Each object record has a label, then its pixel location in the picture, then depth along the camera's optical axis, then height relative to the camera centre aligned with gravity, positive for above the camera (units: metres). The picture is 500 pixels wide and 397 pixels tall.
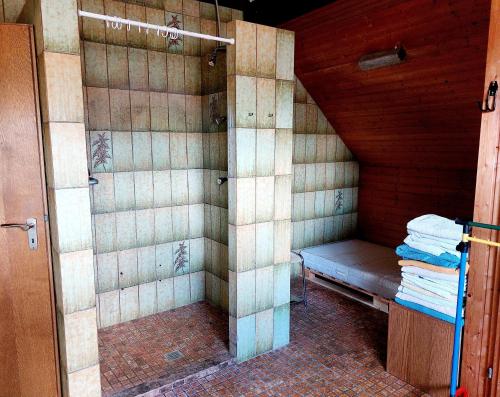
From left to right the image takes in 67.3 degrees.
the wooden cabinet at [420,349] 2.29 -1.29
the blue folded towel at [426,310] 2.27 -1.03
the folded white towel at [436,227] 2.25 -0.49
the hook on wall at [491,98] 1.92 +0.25
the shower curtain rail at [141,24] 1.90 +0.67
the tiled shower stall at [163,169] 1.94 -0.16
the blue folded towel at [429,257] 2.24 -0.68
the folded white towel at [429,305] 2.26 -0.98
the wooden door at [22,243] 1.98 -0.52
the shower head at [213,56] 3.05 +0.76
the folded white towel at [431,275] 2.26 -0.79
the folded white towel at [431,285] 2.27 -0.85
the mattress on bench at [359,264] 3.58 -1.21
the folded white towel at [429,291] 2.27 -0.89
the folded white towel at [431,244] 2.27 -0.60
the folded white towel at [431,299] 2.27 -0.94
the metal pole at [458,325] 2.00 -0.95
